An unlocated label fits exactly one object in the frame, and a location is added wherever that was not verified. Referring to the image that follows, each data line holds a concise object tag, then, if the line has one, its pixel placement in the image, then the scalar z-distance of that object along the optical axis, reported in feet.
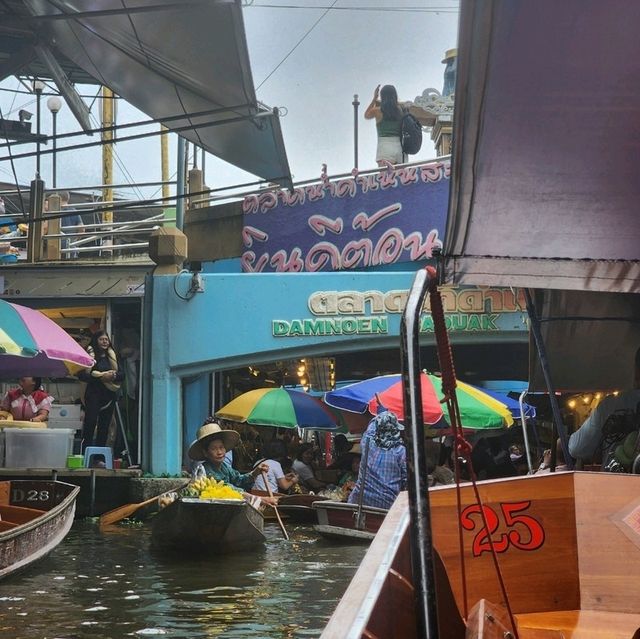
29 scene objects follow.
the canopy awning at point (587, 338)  25.46
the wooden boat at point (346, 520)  40.91
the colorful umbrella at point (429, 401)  46.71
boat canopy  9.79
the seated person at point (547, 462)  31.15
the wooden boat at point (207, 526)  37.32
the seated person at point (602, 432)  23.93
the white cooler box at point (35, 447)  47.85
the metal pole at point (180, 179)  55.21
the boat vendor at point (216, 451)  40.91
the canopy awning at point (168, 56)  31.22
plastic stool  52.49
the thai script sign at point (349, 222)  55.72
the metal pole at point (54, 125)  69.37
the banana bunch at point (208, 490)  38.42
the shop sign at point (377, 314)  53.72
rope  9.66
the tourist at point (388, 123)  64.13
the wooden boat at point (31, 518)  31.48
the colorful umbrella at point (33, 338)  40.65
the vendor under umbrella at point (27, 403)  50.11
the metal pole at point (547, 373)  24.09
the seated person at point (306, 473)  62.23
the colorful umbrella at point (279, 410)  58.29
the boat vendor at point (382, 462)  39.22
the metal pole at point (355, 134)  102.47
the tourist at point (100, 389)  55.42
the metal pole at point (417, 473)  9.14
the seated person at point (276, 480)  55.31
